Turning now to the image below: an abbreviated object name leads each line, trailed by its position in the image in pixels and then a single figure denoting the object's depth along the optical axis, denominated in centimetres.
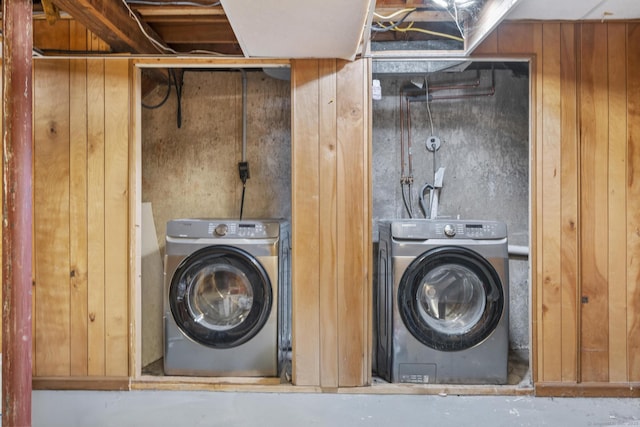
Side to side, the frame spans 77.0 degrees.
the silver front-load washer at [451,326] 216
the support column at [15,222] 138
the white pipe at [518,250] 277
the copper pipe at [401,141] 292
